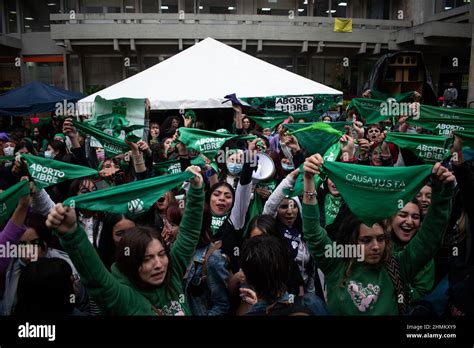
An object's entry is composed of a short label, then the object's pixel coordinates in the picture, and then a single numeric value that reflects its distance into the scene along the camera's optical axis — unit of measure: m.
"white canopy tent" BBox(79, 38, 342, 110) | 8.34
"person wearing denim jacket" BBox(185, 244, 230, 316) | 2.98
